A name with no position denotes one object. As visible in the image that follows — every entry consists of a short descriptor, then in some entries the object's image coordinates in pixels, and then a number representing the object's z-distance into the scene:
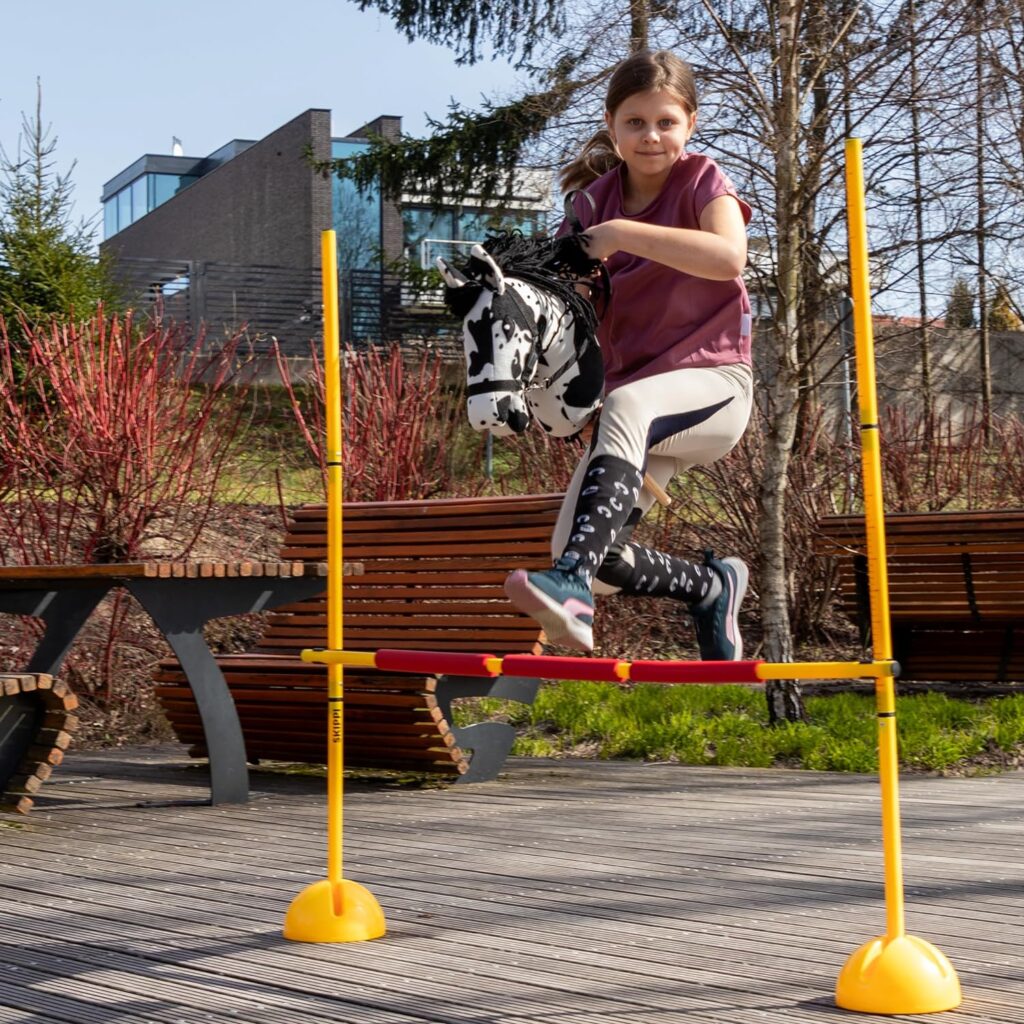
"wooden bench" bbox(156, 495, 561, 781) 6.09
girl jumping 2.93
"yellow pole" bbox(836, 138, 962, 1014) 2.85
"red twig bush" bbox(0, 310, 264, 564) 8.79
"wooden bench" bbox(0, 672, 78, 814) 5.47
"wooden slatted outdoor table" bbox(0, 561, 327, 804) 5.55
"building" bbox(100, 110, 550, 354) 25.64
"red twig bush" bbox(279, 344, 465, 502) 10.02
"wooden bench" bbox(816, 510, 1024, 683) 8.84
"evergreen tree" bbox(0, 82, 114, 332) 16.08
